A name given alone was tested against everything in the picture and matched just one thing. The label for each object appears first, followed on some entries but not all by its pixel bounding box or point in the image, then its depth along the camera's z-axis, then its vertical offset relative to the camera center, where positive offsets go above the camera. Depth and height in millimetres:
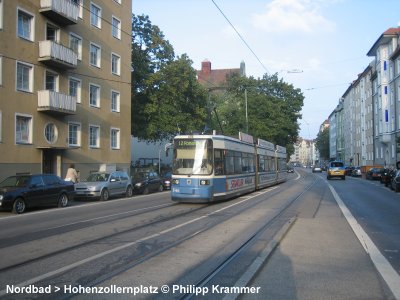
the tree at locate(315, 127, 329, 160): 141625 +6713
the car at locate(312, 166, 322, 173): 83100 -896
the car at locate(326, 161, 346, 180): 45781 -699
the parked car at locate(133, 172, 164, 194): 26703 -1179
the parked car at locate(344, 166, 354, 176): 63050 -852
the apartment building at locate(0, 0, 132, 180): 23703 +5071
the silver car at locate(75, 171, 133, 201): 21453 -1122
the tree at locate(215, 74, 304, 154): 56125 +7573
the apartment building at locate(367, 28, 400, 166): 56094 +9421
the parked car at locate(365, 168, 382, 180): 43941 -958
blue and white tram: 16656 -184
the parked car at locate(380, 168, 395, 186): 31583 -845
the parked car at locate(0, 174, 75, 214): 15766 -1080
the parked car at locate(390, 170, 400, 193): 25888 -1075
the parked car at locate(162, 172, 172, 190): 31823 -1308
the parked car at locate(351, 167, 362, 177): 59006 -1032
